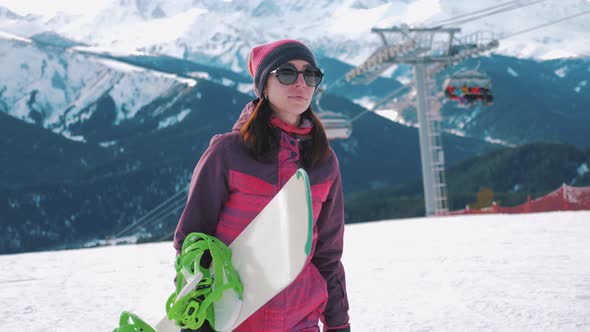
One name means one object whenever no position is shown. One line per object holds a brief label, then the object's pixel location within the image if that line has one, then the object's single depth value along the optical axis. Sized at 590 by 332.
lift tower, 29.86
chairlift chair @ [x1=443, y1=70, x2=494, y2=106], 28.45
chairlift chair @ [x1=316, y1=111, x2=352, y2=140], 27.83
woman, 1.81
